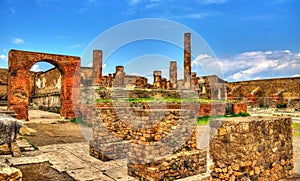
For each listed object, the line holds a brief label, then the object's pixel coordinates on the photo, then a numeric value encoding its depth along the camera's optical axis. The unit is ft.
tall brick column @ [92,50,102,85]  65.21
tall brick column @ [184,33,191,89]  68.28
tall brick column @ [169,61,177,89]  69.10
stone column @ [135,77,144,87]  58.26
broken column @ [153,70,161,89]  60.23
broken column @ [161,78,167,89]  61.45
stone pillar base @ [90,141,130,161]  19.83
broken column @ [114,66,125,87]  60.64
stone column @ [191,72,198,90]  68.04
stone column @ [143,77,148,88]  58.70
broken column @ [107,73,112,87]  63.54
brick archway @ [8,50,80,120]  44.06
